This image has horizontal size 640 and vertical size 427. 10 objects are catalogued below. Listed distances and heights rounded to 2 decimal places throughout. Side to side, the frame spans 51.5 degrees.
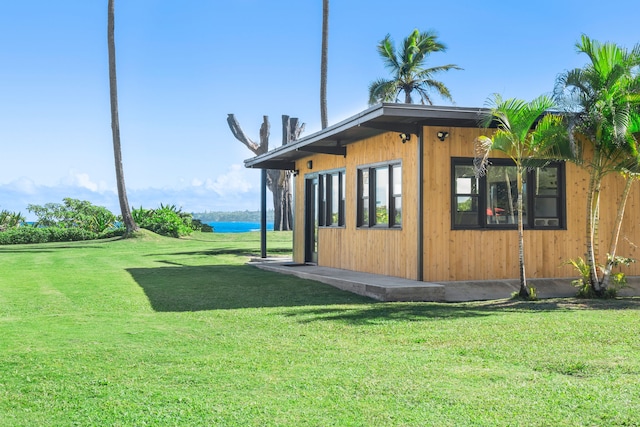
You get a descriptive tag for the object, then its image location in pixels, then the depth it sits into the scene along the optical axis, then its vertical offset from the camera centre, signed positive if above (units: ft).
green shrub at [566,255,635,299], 34.71 -2.98
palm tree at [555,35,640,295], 32.27 +5.98
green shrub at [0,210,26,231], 101.59 +1.92
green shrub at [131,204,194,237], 98.53 +1.46
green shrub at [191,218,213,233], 117.22 +0.80
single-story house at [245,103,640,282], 36.01 +1.43
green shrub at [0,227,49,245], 89.92 -0.63
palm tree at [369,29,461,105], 92.53 +22.61
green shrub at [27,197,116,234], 103.86 +2.53
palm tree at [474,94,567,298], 31.96 +4.79
